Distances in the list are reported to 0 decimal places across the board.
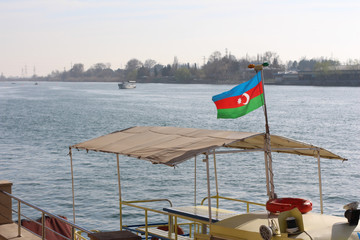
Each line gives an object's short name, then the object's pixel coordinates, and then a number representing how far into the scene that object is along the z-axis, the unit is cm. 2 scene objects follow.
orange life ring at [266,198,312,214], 1588
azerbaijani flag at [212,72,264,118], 1876
